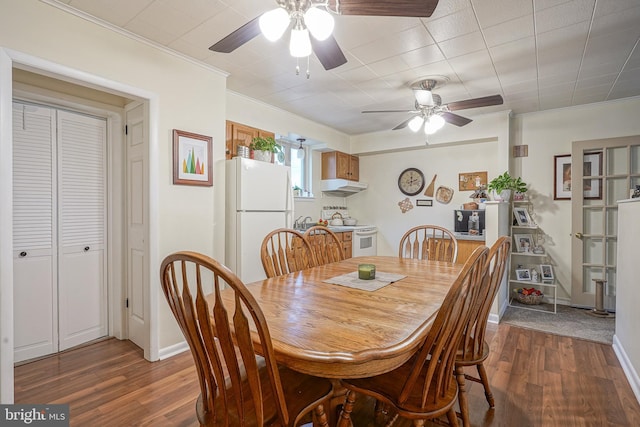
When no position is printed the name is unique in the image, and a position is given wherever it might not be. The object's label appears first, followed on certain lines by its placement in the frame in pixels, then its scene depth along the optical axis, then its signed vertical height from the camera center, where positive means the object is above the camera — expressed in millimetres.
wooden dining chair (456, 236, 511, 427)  1487 -591
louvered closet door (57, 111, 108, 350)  2619 -157
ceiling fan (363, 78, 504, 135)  2900 +961
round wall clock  4949 +466
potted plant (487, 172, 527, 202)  3586 +274
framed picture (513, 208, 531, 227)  3988 -79
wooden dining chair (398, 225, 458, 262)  2738 -347
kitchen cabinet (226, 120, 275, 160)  3387 +823
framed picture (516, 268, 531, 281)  3910 -787
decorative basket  3828 -1076
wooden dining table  951 -421
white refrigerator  2926 -8
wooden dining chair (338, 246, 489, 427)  1079 -646
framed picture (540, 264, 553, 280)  3836 -746
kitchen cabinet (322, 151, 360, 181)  5051 +734
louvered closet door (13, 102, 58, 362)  2385 -182
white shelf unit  3850 -680
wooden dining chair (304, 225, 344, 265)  2543 -348
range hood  5051 +393
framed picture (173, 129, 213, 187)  2592 +440
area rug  2986 -1163
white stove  4797 -356
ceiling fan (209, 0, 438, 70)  1372 +899
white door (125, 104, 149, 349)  2537 -143
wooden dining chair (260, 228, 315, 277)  2059 -345
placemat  1705 -407
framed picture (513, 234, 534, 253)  3965 -405
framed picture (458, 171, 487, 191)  4418 +432
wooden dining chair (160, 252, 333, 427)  868 -476
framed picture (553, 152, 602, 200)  3732 +435
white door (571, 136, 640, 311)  3598 +58
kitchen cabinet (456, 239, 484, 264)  3936 -467
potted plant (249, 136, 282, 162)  3273 +649
